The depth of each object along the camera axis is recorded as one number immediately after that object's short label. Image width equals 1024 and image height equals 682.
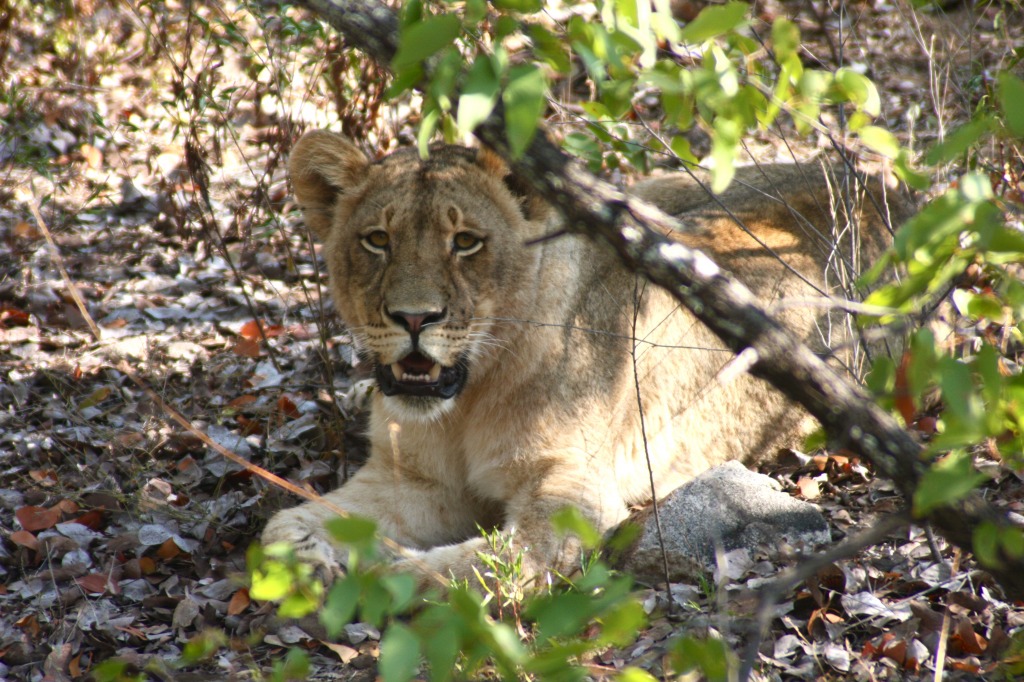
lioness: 8.78
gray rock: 8.29
